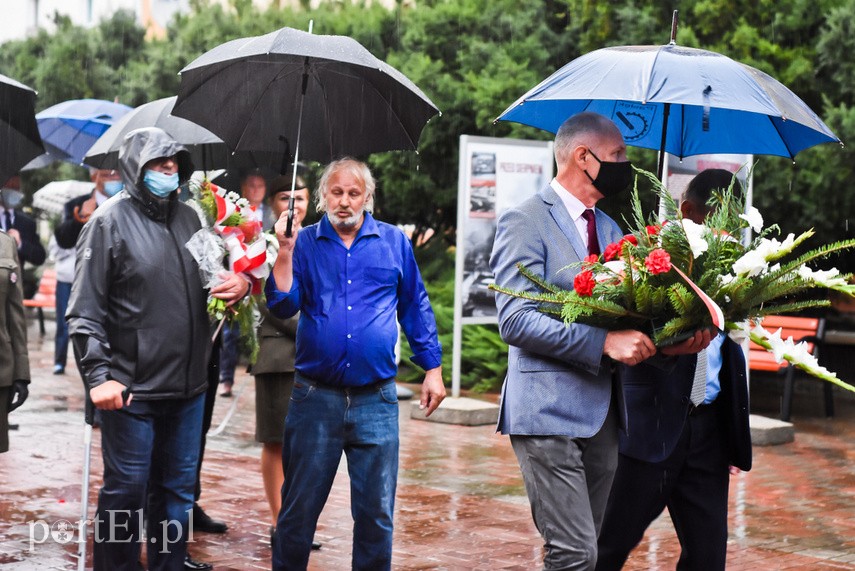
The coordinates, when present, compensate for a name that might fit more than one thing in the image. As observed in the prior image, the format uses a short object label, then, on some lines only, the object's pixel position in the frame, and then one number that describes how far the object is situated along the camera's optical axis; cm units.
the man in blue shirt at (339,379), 537
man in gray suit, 446
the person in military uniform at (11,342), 620
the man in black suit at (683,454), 507
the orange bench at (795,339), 1194
